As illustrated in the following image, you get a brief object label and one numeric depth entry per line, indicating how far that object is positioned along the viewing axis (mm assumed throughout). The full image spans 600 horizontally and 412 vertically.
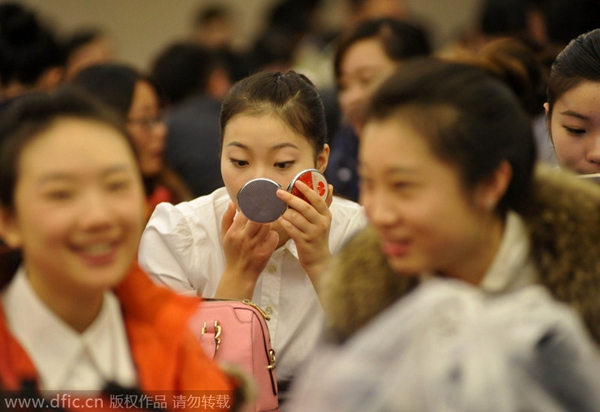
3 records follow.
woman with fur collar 2762
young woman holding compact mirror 4426
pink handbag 4004
